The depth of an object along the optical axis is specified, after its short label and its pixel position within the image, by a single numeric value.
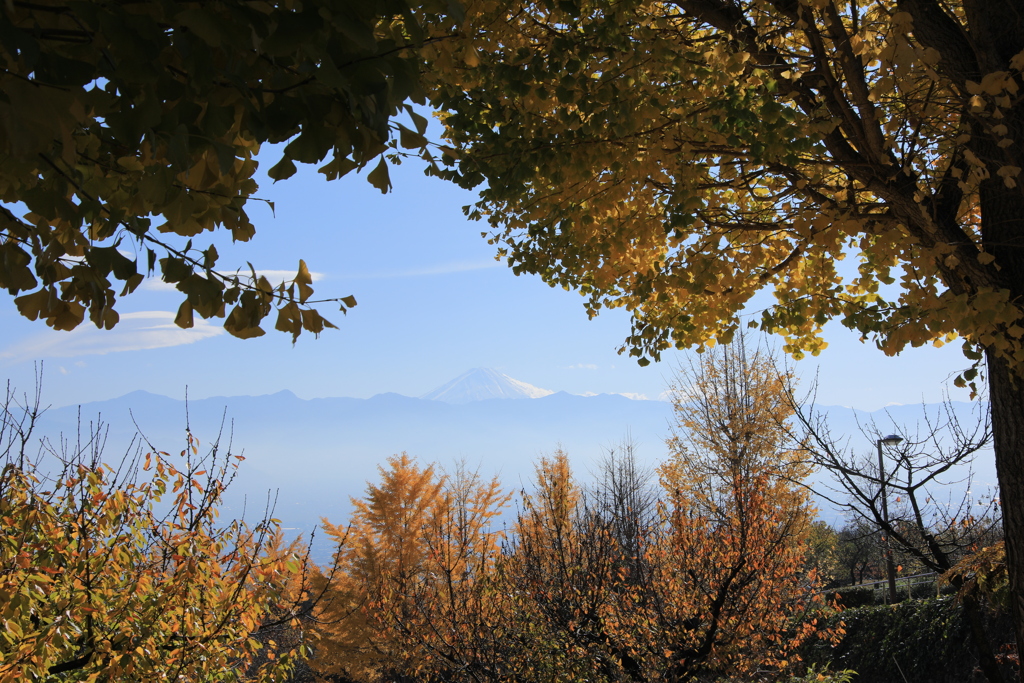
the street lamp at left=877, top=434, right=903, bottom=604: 8.15
